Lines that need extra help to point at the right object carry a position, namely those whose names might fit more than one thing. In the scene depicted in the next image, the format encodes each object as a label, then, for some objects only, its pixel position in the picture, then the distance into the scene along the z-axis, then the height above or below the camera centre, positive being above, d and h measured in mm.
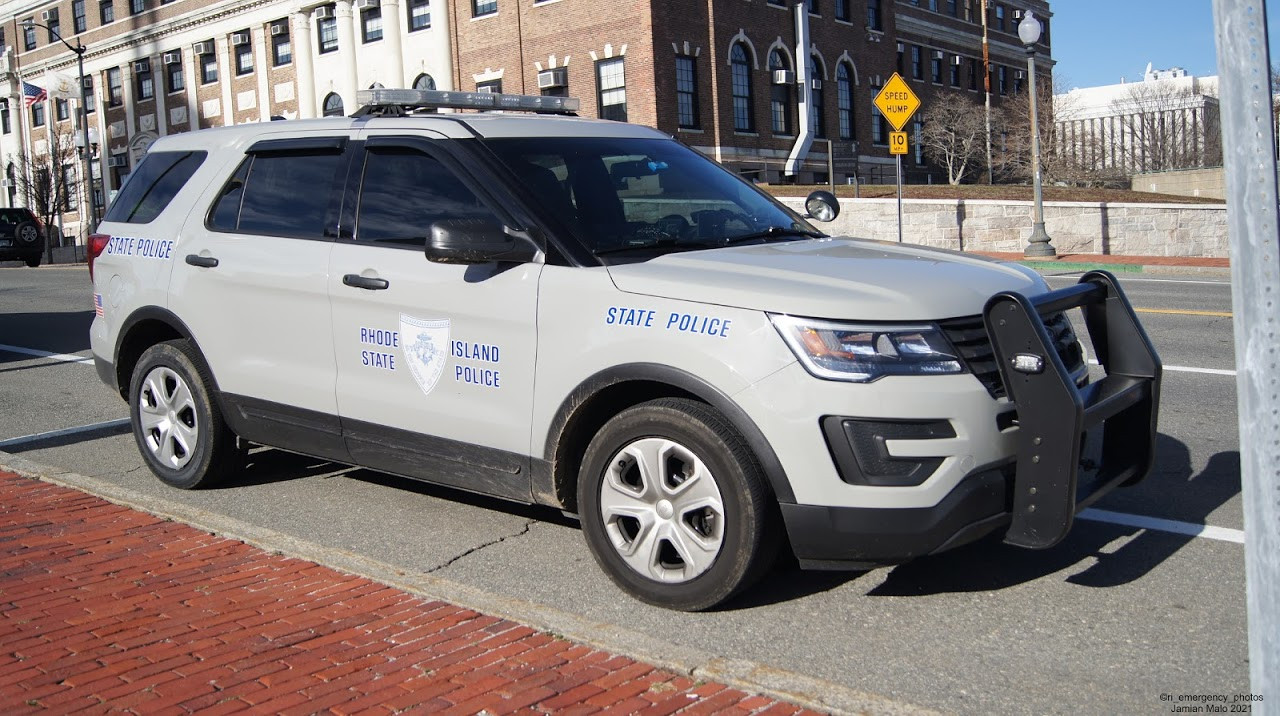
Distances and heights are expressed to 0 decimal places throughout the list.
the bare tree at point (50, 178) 51156 +5576
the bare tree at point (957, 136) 42719 +4154
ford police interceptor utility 3914 -311
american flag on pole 44875 +7997
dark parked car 37875 +2186
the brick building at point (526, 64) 34844 +7513
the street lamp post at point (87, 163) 43406 +5231
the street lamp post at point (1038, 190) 21422 +1005
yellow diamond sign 21141 +2683
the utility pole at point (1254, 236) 2203 -11
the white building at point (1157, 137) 42375 +4311
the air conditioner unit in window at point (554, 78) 35031 +5773
